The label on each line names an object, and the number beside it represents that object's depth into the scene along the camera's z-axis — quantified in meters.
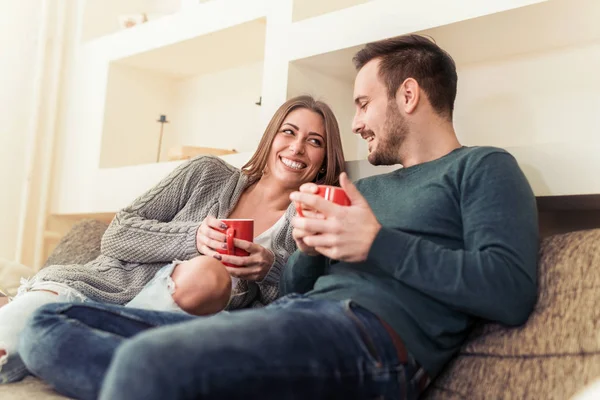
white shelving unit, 1.84
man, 0.88
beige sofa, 1.15
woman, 1.57
